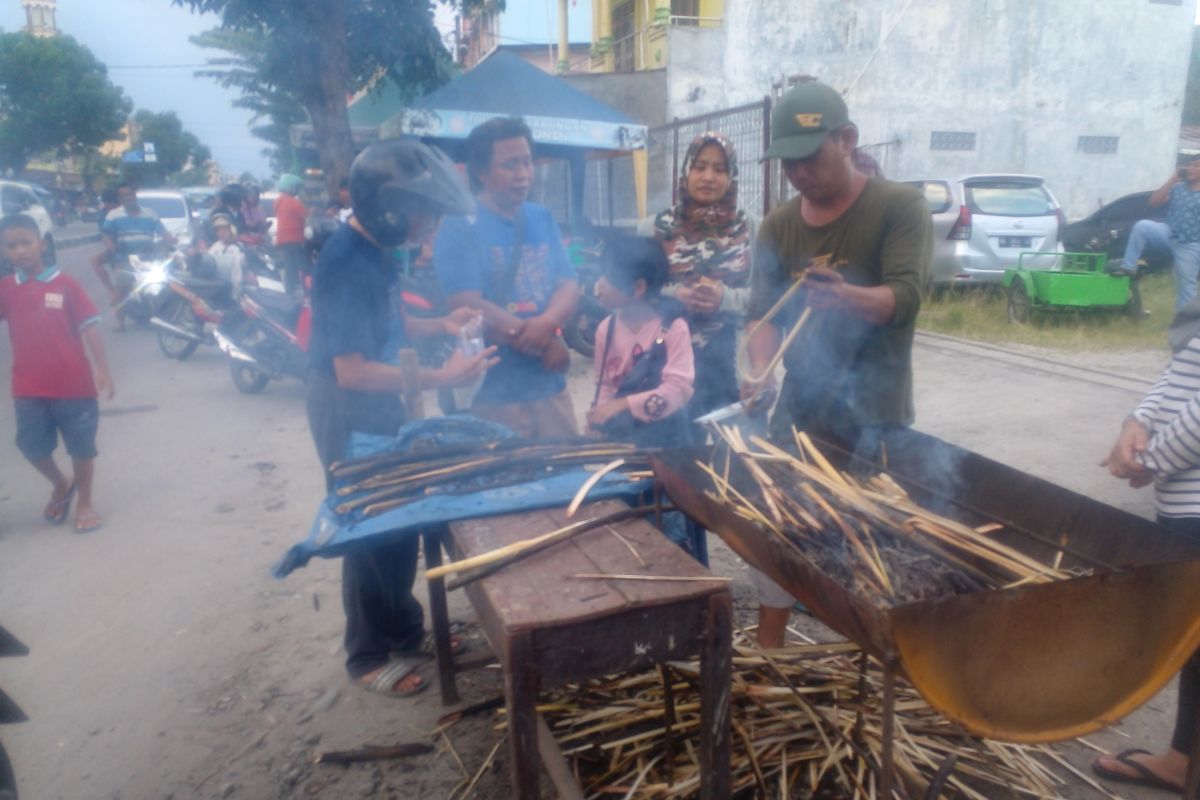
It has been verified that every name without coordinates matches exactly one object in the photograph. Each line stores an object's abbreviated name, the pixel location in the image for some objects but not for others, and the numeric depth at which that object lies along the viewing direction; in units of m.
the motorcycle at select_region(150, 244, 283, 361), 9.27
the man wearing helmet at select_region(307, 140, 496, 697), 2.82
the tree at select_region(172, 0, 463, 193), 11.90
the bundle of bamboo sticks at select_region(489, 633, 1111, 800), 2.43
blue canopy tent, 10.02
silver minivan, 10.49
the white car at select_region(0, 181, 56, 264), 16.08
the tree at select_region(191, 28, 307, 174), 27.45
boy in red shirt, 4.81
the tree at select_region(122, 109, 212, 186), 55.78
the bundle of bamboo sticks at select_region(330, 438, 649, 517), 2.46
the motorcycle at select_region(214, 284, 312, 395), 7.89
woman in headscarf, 3.49
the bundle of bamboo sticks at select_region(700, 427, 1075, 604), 1.91
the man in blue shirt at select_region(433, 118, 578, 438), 3.37
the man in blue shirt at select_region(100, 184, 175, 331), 11.88
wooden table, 1.81
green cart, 9.21
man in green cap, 2.59
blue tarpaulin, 2.23
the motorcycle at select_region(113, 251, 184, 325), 10.79
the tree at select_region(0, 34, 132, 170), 44.94
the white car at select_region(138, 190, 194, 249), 18.93
